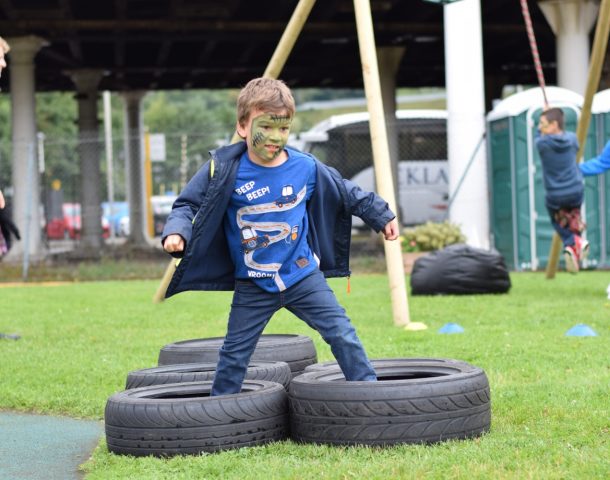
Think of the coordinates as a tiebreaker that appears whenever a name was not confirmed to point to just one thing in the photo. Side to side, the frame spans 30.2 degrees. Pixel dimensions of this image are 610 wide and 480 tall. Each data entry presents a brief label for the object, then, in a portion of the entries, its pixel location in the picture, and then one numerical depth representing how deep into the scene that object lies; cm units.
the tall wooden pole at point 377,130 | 931
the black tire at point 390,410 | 491
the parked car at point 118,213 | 4862
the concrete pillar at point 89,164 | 2989
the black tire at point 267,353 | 660
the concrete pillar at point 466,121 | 1986
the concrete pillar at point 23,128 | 2403
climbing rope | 1037
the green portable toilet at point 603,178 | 1880
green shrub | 1767
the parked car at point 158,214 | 4216
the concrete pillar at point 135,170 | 3262
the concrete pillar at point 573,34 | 2409
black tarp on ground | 1358
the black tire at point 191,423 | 499
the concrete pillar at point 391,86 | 2950
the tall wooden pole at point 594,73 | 1085
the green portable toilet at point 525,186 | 1877
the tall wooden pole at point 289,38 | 983
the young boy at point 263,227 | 501
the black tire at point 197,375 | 588
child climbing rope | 1201
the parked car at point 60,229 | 3909
